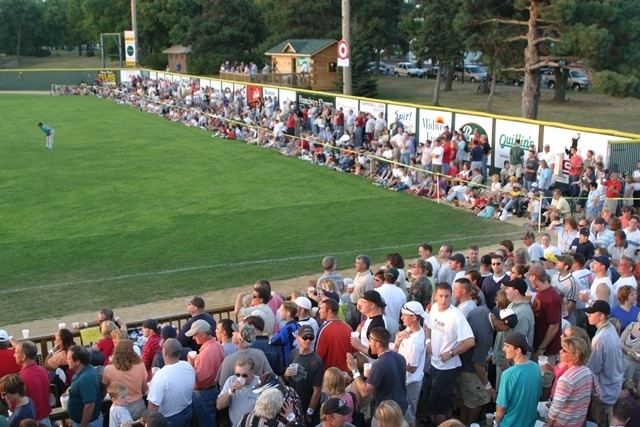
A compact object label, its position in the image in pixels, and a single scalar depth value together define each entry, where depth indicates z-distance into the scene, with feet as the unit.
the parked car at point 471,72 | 232.53
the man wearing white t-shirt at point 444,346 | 24.64
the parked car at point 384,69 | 268.00
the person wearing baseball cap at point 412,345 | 23.72
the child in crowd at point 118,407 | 21.99
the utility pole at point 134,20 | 209.30
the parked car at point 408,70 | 253.65
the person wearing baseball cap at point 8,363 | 25.84
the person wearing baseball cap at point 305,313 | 26.11
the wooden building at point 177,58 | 267.02
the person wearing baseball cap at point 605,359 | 24.18
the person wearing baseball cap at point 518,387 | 21.31
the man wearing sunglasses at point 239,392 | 21.63
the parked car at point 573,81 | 204.13
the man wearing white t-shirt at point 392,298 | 28.78
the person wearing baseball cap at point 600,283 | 29.01
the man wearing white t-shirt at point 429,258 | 36.19
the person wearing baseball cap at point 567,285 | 30.42
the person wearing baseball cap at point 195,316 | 28.18
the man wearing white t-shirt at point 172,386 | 22.38
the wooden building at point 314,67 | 206.49
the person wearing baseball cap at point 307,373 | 22.81
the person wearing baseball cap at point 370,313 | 24.78
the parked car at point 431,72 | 250.98
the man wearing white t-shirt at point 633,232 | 43.05
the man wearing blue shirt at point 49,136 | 104.27
